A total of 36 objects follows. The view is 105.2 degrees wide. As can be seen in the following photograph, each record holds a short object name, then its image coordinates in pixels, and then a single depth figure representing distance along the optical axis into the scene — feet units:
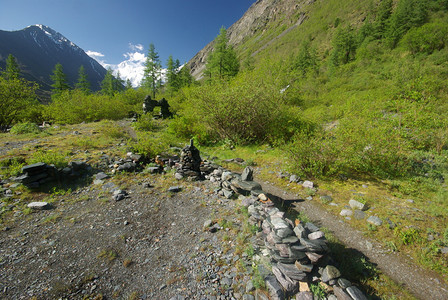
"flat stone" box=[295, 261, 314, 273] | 9.61
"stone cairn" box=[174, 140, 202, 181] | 24.53
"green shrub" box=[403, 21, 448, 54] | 79.10
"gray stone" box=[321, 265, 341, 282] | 9.16
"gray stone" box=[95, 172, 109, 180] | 22.18
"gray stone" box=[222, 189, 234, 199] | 19.57
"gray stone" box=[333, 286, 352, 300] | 8.38
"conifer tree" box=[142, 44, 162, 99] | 115.65
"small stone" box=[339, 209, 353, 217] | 16.25
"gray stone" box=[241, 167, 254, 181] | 20.40
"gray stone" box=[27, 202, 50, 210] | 16.12
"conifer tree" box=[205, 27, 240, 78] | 90.53
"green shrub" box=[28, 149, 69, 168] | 21.43
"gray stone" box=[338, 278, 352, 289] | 8.75
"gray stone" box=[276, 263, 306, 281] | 9.43
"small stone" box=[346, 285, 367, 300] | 8.19
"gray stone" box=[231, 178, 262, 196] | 18.98
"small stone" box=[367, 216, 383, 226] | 14.51
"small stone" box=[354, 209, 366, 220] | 15.58
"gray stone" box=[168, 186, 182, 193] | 20.74
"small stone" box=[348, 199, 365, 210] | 16.49
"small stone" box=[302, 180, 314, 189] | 21.23
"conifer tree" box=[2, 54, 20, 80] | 91.56
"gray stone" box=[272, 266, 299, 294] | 9.12
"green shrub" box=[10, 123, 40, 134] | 40.22
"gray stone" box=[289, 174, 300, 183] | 23.06
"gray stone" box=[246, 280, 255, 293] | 9.66
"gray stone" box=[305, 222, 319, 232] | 11.61
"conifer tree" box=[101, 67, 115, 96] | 146.45
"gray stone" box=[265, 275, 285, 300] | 8.81
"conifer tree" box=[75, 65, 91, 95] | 123.75
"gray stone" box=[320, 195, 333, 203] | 18.54
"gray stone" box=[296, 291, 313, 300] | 8.64
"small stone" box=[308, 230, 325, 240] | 10.67
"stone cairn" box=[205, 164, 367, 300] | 8.91
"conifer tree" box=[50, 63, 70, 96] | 107.55
